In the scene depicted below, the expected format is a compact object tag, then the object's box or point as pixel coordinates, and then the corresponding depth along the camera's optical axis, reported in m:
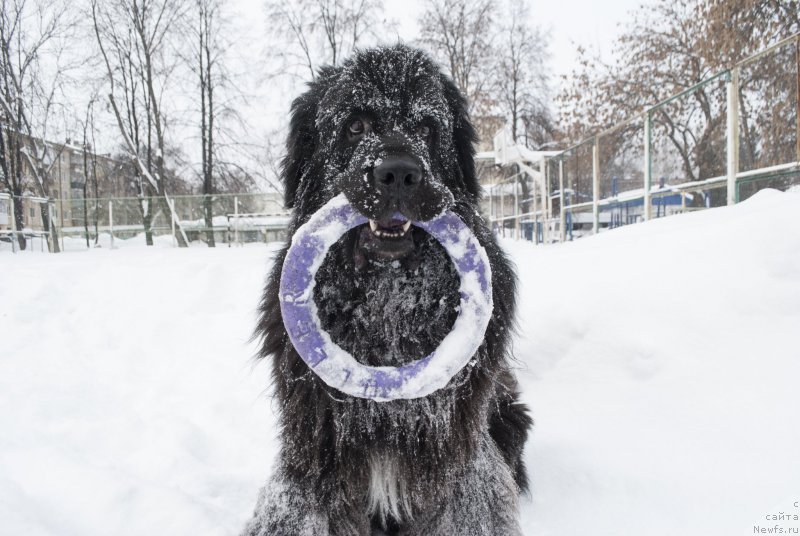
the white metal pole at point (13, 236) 13.02
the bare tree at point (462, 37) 21.02
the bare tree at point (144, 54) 18.69
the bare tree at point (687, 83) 6.99
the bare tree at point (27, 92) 17.52
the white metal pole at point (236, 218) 18.64
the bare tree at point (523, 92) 25.09
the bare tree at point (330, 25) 20.42
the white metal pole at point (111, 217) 17.44
